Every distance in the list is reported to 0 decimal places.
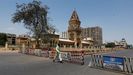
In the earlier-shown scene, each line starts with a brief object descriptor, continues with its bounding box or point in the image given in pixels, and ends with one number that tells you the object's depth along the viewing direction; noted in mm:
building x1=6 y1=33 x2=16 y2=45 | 45084
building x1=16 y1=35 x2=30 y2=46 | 37008
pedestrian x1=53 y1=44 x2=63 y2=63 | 7693
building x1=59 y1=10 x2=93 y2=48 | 41974
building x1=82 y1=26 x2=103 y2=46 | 71632
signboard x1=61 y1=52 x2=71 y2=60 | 8131
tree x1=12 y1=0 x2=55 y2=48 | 19630
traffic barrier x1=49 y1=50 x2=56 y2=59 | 10511
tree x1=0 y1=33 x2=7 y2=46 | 38183
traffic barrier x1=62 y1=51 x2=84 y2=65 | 7384
